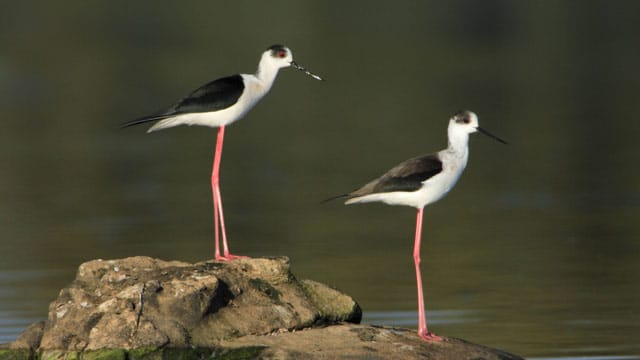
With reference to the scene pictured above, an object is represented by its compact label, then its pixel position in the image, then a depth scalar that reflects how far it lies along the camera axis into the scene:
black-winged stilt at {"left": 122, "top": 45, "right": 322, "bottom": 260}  13.35
